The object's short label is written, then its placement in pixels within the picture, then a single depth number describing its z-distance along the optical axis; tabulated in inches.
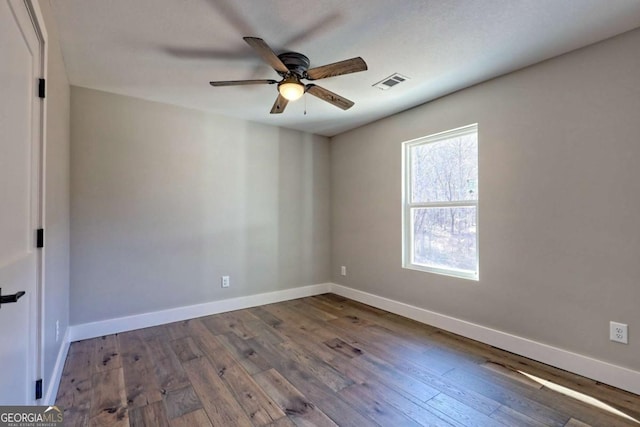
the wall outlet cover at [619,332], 78.3
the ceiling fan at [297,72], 77.5
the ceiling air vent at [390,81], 104.1
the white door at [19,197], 43.0
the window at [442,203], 115.3
